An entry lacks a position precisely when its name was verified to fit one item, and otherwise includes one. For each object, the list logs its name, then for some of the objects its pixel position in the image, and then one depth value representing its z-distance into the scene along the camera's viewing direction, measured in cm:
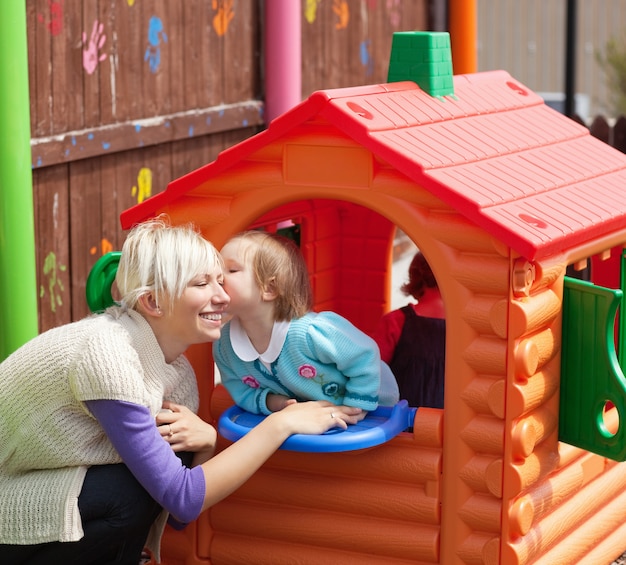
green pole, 661
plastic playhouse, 529
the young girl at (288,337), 556
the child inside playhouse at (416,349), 659
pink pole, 1043
